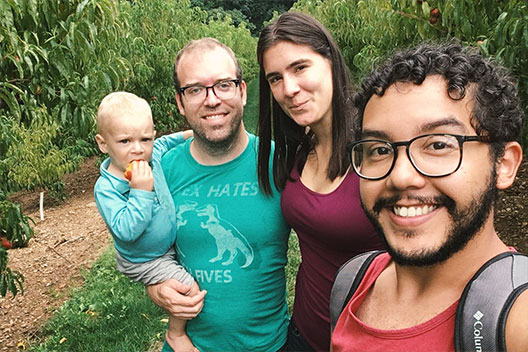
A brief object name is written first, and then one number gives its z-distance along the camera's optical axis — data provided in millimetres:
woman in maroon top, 1883
